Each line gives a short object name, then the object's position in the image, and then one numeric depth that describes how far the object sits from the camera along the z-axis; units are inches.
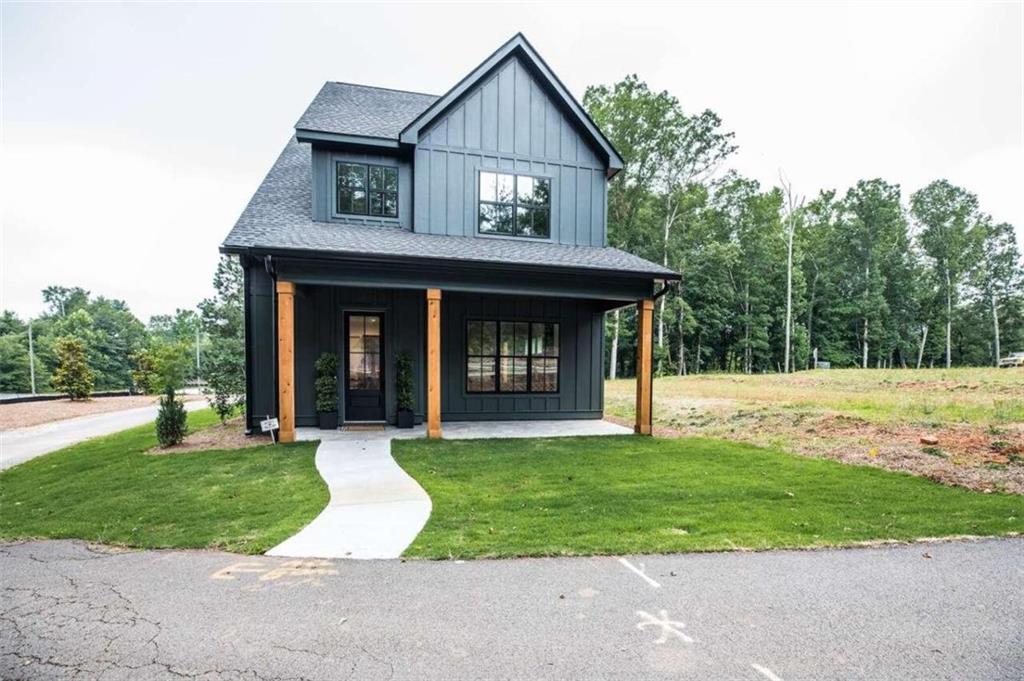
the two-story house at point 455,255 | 369.1
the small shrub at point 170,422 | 353.4
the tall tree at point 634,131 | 1117.7
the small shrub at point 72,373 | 883.4
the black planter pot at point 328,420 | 407.8
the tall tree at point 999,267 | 1577.3
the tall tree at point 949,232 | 1517.0
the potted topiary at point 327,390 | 406.3
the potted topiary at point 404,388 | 420.5
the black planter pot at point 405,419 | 419.8
